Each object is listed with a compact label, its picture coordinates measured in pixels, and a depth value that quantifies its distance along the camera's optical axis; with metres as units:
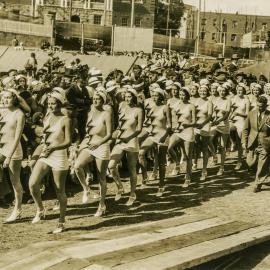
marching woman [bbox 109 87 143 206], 11.09
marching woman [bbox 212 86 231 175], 14.40
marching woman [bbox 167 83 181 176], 13.17
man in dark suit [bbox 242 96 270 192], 13.05
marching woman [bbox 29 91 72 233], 9.12
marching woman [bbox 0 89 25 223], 9.61
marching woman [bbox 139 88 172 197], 12.00
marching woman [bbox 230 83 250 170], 15.25
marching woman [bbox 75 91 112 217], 10.19
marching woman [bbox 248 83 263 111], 14.35
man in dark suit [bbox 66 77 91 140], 13.32
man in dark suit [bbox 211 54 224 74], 25.72
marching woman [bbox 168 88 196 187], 13.02
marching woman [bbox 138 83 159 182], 12.45
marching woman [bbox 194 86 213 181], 13.63
